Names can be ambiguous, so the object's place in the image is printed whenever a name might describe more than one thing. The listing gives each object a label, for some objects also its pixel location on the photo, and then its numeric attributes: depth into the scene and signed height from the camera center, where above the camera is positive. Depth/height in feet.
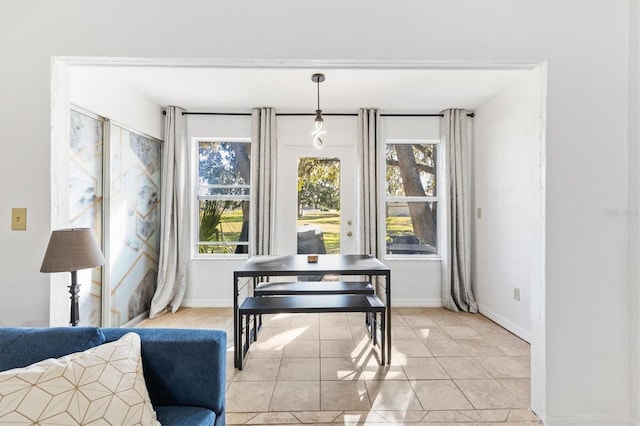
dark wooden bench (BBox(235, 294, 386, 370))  8.05 -2.43
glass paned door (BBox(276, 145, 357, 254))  13.16 +0.48
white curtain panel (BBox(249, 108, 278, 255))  12.52 +1.40
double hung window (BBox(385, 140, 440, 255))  13.44 +0.70
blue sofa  4.16 -1.96
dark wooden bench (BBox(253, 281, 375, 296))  9.59 -2.37
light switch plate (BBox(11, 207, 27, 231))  5.80 -0.10
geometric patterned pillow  3.23 -1.96
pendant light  9.50 +2.79
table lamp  5.17 -0.69
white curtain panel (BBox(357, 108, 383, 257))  12.64 +1.14
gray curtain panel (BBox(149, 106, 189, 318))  12.19 -0.17
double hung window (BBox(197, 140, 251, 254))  13.26 +1.13
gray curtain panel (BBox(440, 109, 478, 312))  12.64 -0.02
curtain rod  12.82 +4.08
